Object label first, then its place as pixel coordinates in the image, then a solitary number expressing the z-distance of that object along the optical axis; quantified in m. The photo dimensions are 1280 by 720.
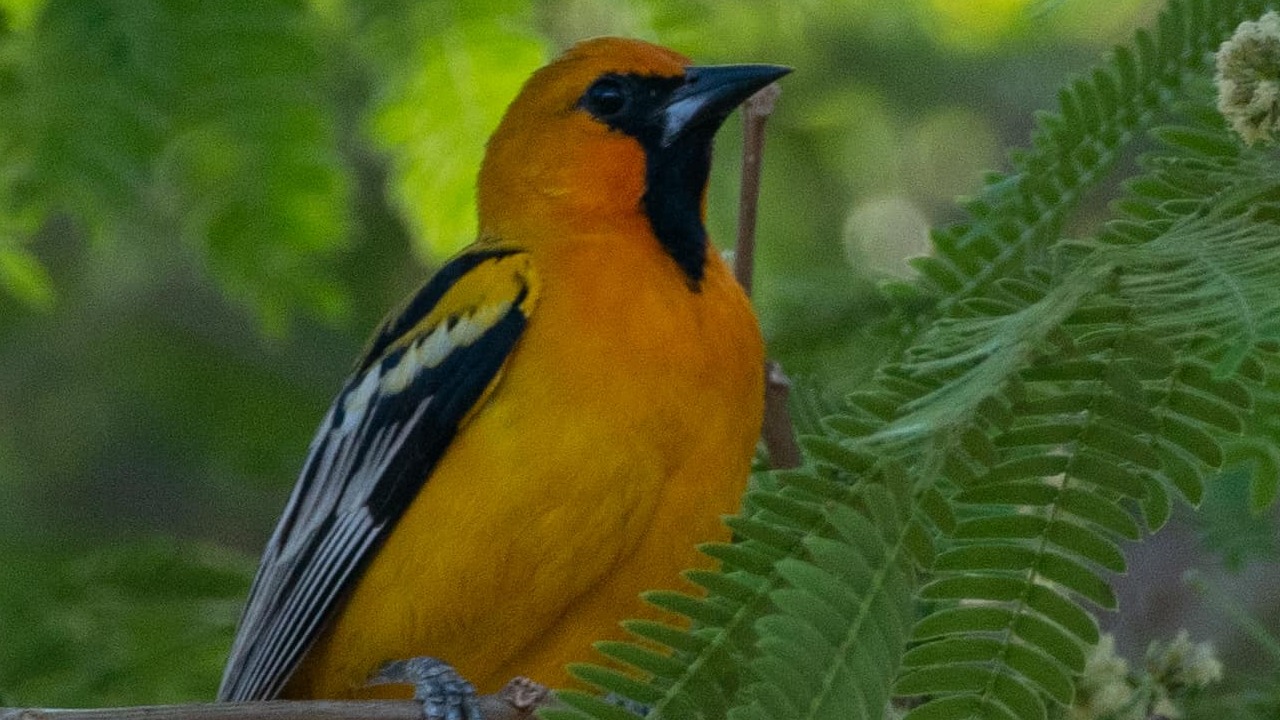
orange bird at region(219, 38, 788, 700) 6.59
